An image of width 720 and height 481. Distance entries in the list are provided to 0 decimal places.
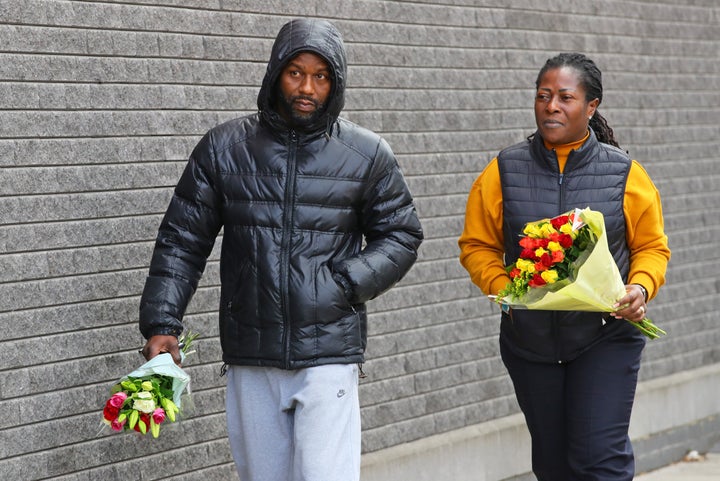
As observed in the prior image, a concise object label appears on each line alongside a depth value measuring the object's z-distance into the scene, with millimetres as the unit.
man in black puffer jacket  9734
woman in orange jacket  11242
